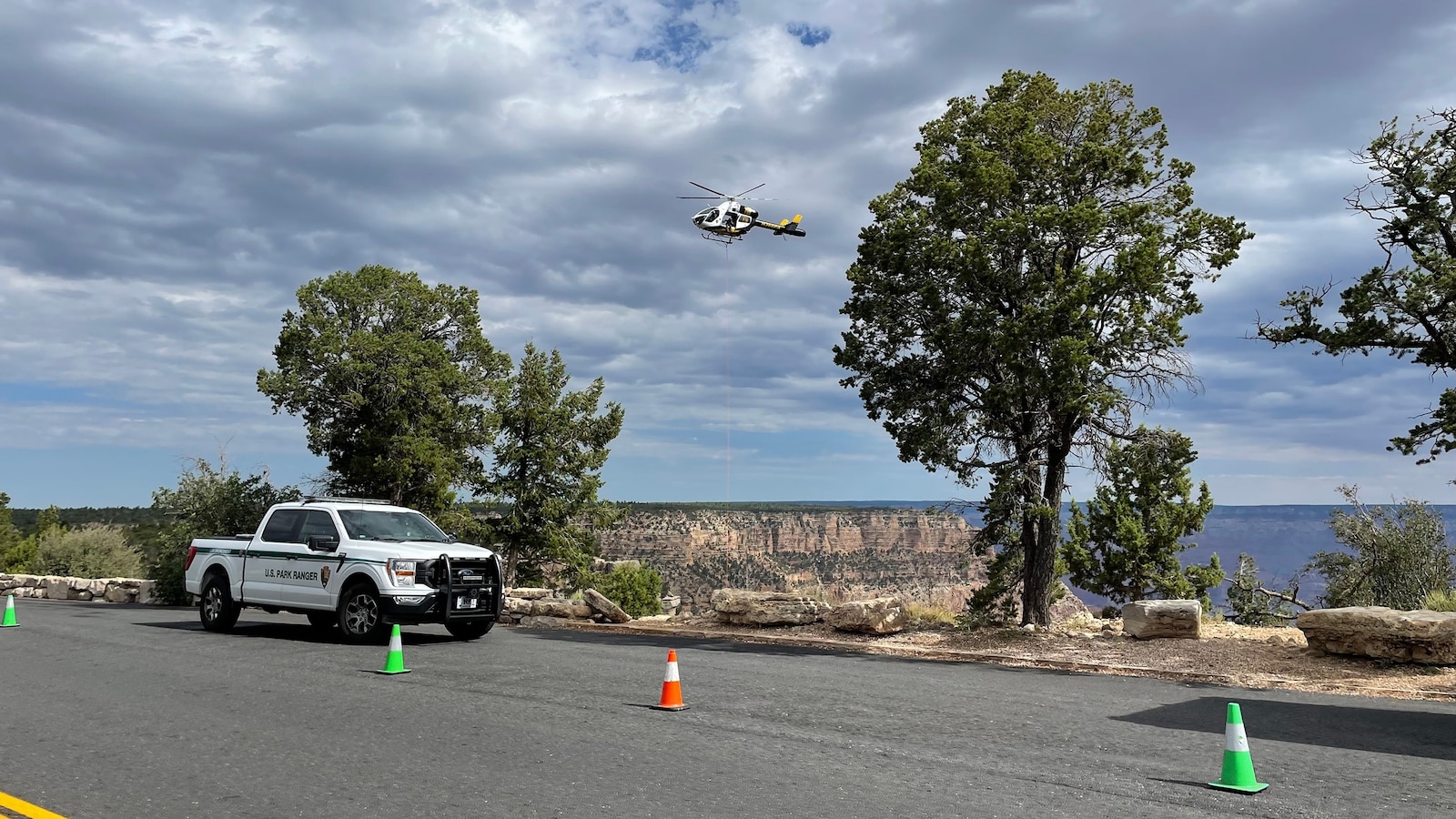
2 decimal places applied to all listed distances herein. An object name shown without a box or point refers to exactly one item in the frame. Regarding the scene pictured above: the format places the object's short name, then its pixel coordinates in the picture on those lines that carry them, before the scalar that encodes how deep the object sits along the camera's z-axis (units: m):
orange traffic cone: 9.59
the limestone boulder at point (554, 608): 20.53
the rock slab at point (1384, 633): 12.55
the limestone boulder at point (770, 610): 18.55
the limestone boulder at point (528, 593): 21.70
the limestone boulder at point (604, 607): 20.28
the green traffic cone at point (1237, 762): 6.60
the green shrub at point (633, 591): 44.12
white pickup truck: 15.39
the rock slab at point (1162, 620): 15.35
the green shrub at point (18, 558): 50.54
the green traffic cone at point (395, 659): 12.02
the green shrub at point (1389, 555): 27.98
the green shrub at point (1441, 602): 15.84
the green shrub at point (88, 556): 40.72
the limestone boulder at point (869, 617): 17.44
